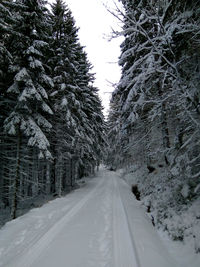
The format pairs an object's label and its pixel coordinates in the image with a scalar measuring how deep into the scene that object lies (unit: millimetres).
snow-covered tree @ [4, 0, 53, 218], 8078
